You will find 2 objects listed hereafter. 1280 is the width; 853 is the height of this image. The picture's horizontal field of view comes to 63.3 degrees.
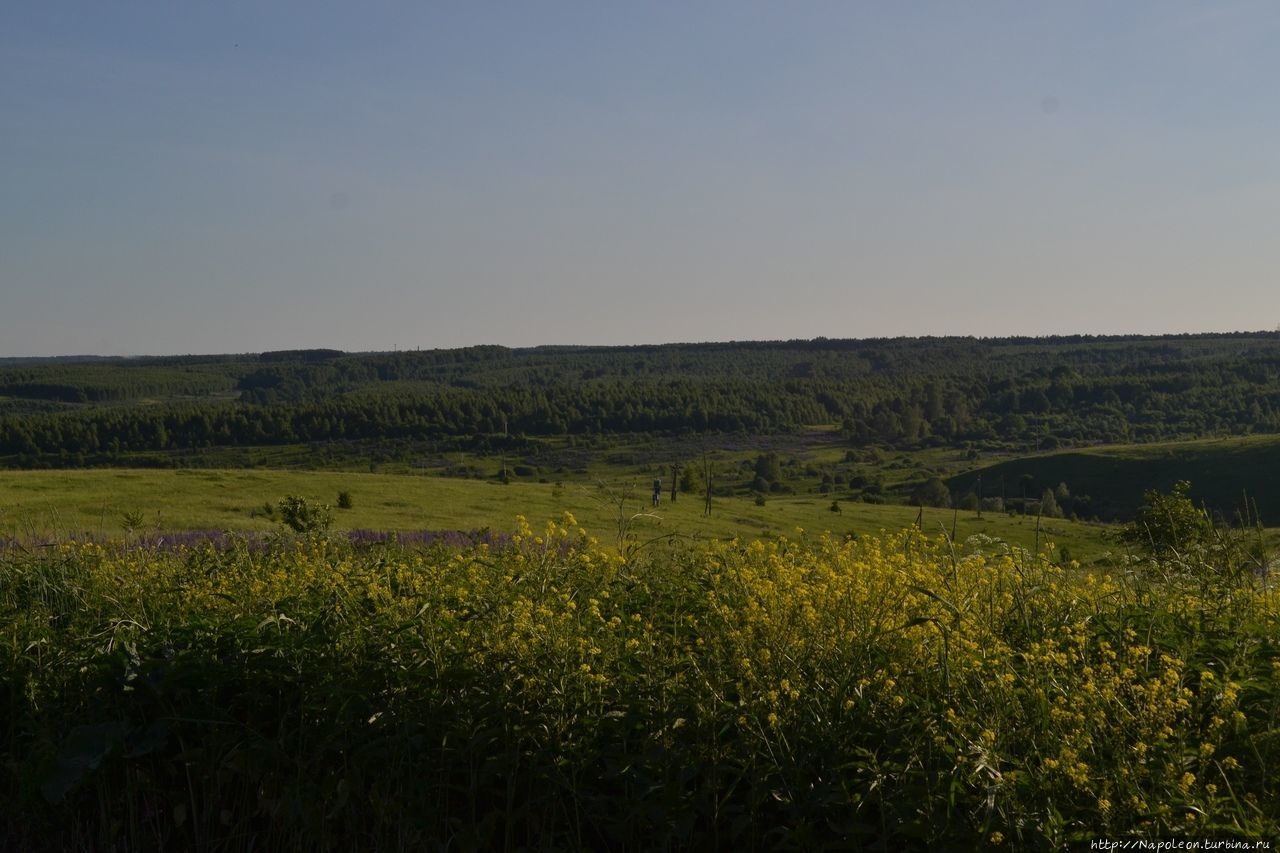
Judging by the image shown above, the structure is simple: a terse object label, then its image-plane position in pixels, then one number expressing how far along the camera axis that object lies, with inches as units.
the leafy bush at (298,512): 815.0
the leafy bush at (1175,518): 703.7
